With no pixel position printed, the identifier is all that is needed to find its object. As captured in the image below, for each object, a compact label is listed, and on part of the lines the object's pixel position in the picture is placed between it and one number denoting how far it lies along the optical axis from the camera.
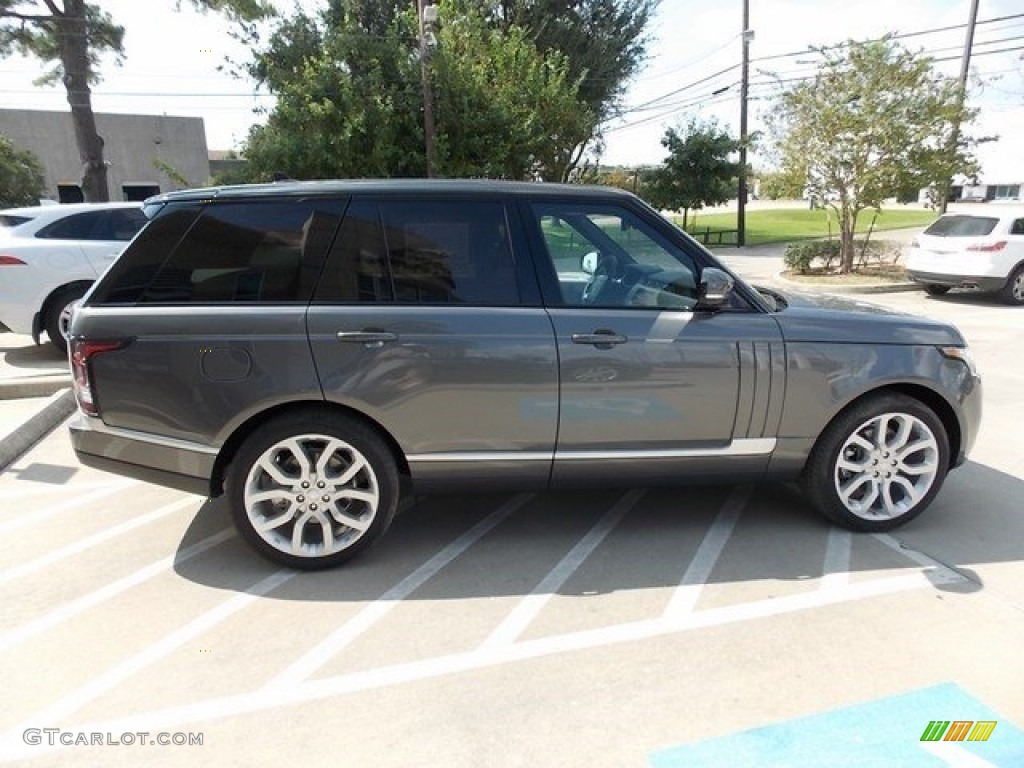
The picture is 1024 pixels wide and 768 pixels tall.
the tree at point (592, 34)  23.17
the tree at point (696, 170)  25.80
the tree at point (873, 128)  13.84
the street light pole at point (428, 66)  15.20
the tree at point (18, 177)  25.20
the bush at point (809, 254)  15.94
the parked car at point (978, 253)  12.00
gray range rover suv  3.24
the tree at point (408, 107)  16.41
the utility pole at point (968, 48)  16.80
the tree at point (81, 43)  17.98
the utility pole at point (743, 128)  23.03
